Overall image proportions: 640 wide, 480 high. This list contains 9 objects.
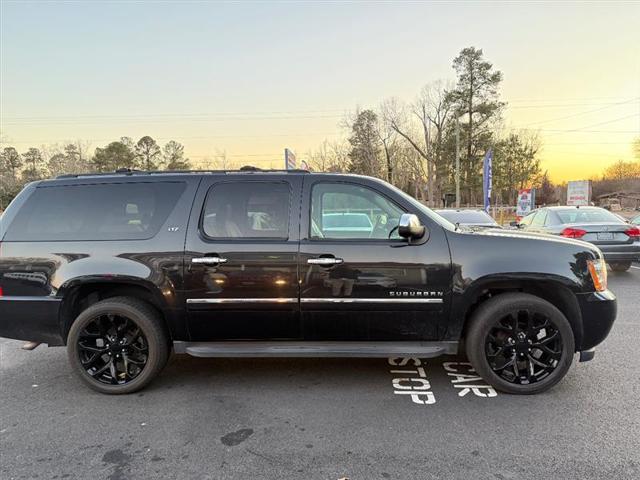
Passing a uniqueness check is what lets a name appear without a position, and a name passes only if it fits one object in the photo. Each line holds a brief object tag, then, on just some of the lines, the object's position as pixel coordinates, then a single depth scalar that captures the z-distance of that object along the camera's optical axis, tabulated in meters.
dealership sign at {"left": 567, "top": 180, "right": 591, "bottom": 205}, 27.06
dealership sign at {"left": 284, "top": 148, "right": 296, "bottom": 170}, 12.33
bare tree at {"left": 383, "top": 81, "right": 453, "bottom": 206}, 49.41
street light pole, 36.81
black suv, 3.48
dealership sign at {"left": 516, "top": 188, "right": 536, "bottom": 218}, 25.11
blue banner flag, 23.17
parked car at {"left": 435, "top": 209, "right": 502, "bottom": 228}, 9.83
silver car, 8.67
